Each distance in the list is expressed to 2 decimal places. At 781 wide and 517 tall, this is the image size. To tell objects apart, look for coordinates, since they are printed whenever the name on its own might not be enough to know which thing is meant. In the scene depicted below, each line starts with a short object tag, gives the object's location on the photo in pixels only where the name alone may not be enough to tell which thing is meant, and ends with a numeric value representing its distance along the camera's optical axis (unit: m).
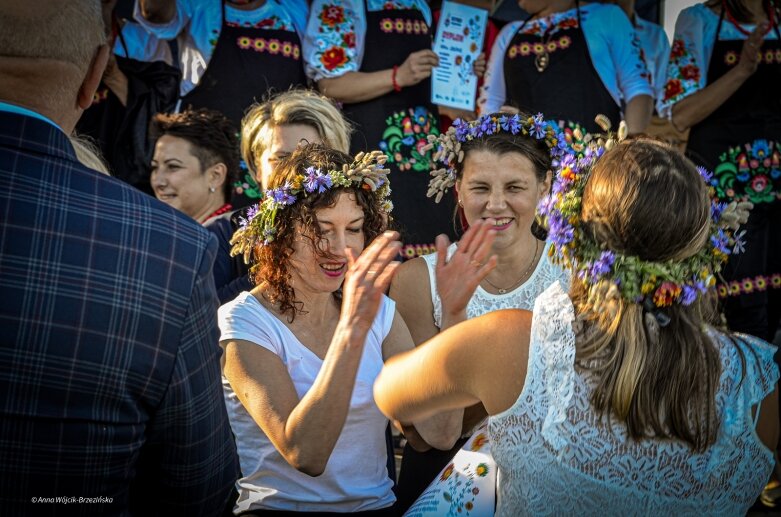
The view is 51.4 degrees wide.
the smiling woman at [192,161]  4.32
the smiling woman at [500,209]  3.35
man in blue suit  1.51
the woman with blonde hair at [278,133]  3.60
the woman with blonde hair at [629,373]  1.83
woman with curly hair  2.24
